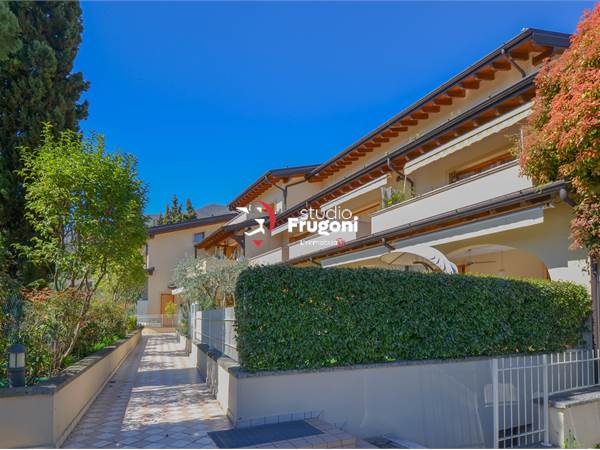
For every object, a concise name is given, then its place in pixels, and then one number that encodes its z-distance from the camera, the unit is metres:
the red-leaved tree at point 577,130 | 9.11
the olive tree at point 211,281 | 21.33
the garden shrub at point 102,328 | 13.30
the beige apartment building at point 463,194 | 11.40
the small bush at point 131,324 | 28.73
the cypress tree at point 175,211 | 68.25
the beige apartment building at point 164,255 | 44.44
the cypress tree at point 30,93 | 14.86
